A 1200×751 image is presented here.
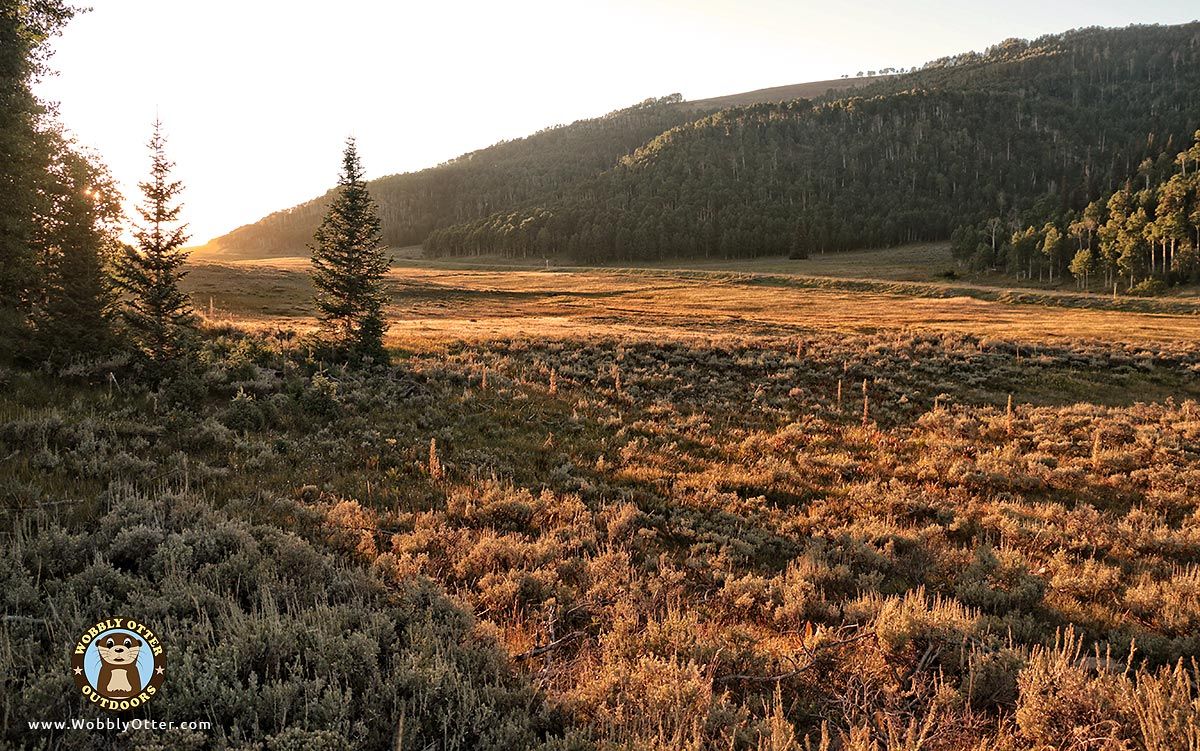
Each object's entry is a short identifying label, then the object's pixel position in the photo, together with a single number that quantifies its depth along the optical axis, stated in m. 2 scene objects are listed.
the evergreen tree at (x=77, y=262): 13.46
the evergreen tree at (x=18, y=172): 12.22
